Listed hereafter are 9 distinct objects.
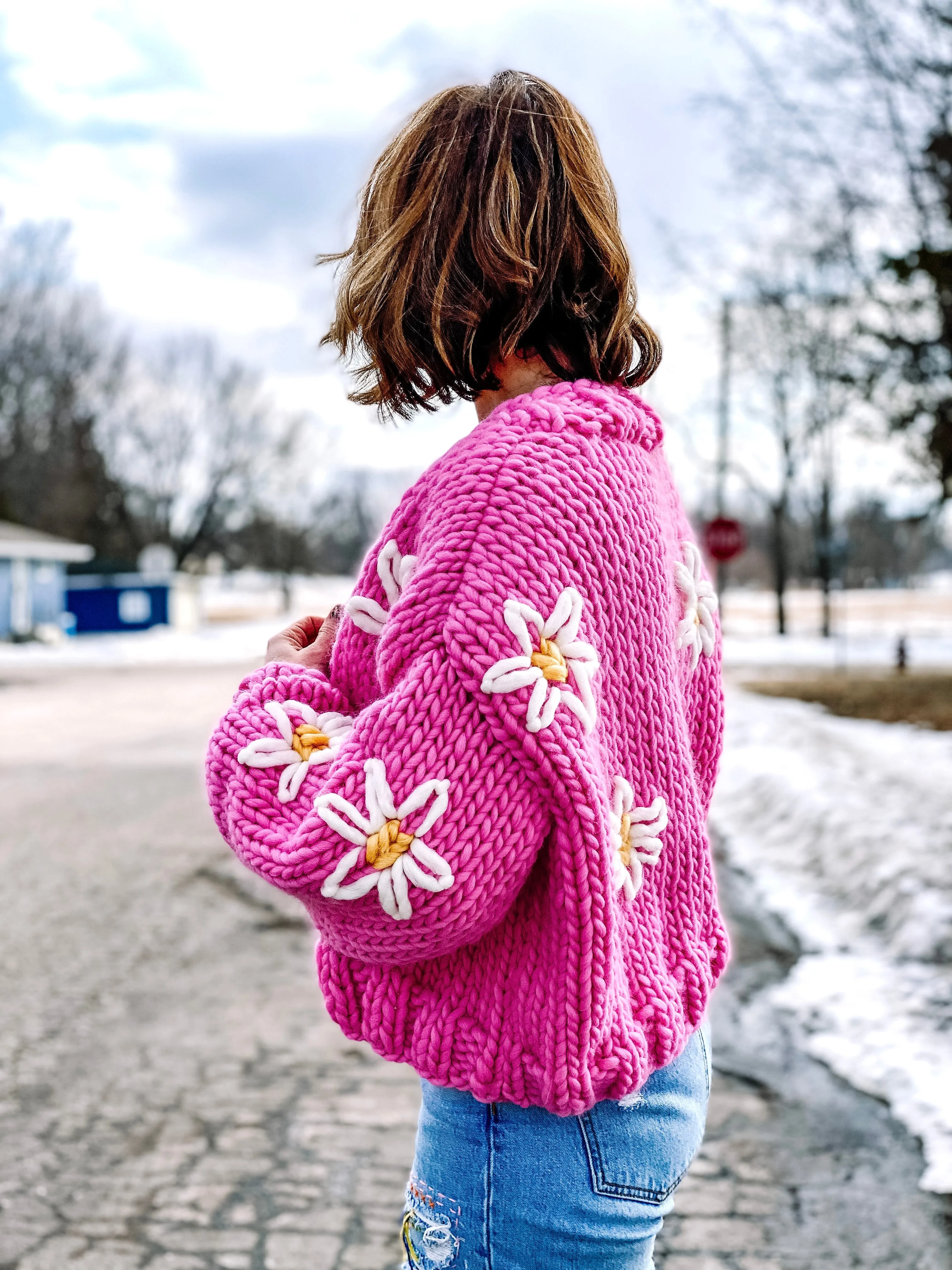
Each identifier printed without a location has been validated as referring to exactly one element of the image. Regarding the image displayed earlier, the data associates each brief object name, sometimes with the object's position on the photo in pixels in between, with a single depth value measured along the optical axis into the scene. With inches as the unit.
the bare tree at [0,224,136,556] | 1536.7
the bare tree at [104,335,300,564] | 1700.3
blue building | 1201.4
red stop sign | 791.1
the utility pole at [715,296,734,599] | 1102.4
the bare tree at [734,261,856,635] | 766.5
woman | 43.4
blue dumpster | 1371.8
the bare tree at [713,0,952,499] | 421.1
